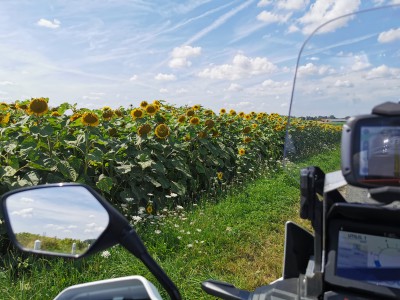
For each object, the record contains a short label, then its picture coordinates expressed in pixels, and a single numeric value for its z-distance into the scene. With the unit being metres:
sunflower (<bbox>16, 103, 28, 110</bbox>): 4.66
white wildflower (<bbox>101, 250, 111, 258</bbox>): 3.33
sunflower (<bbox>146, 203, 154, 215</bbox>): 4.42
